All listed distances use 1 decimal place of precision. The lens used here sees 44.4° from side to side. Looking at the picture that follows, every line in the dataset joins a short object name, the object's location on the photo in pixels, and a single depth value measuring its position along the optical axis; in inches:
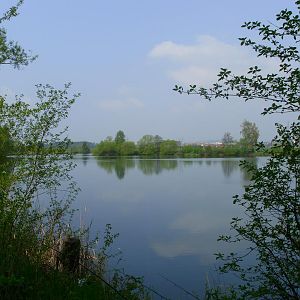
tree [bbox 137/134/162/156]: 4131.4
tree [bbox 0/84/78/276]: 194.2
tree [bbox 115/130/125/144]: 4163.4
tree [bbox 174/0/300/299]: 122.5
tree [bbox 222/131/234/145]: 3636.3
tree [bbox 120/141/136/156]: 4082.2
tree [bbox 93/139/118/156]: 4141.0
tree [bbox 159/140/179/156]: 4131.4
